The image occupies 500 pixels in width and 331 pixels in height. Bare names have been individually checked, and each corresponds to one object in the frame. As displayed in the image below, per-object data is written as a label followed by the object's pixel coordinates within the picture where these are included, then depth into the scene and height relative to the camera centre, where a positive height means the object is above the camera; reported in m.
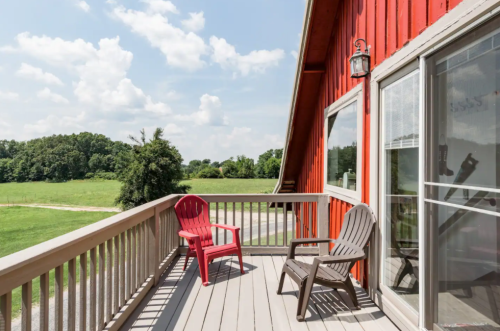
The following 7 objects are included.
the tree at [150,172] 14.12 -0.27
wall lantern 3.00 +1.06
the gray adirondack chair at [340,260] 2.53 -0.87
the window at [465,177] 1.49 -0.05
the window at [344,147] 3.36 +0.27
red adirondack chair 3.31 -0.81
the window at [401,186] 2.21 -0.16
